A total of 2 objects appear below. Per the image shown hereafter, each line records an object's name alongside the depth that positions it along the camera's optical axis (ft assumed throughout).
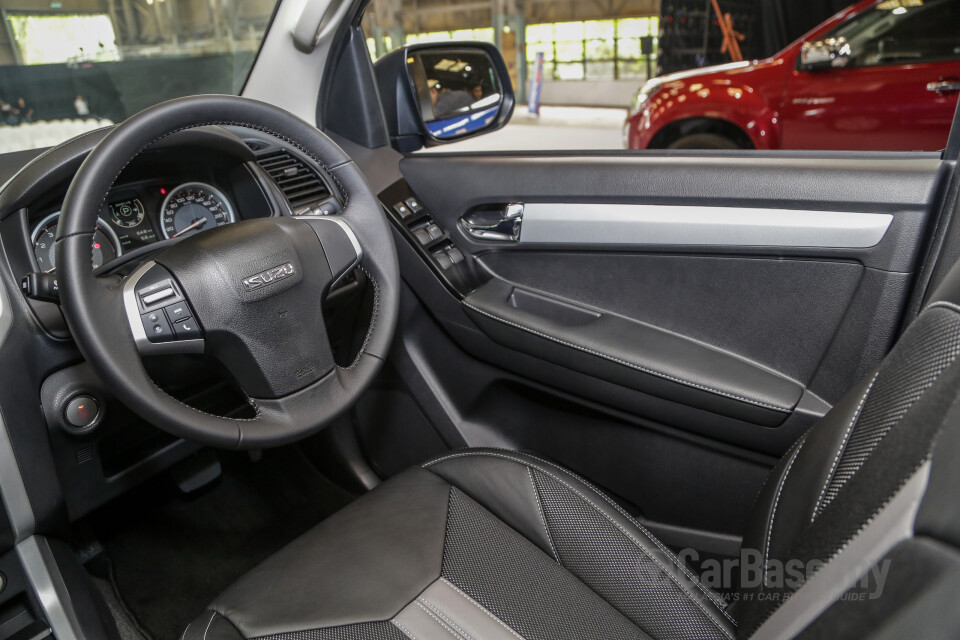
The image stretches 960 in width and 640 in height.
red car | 8.26
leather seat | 1.74
